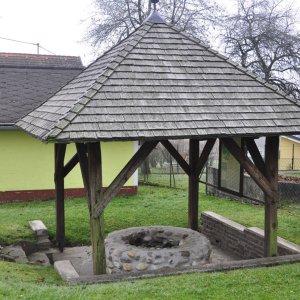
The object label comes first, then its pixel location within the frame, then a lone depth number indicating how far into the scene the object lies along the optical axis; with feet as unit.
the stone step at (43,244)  31.96
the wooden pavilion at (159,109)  21.63
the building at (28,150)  47.32
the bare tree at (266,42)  80.89
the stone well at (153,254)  23.84
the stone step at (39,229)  32.71
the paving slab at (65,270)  22.22
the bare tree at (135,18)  77.87
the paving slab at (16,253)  28.17
